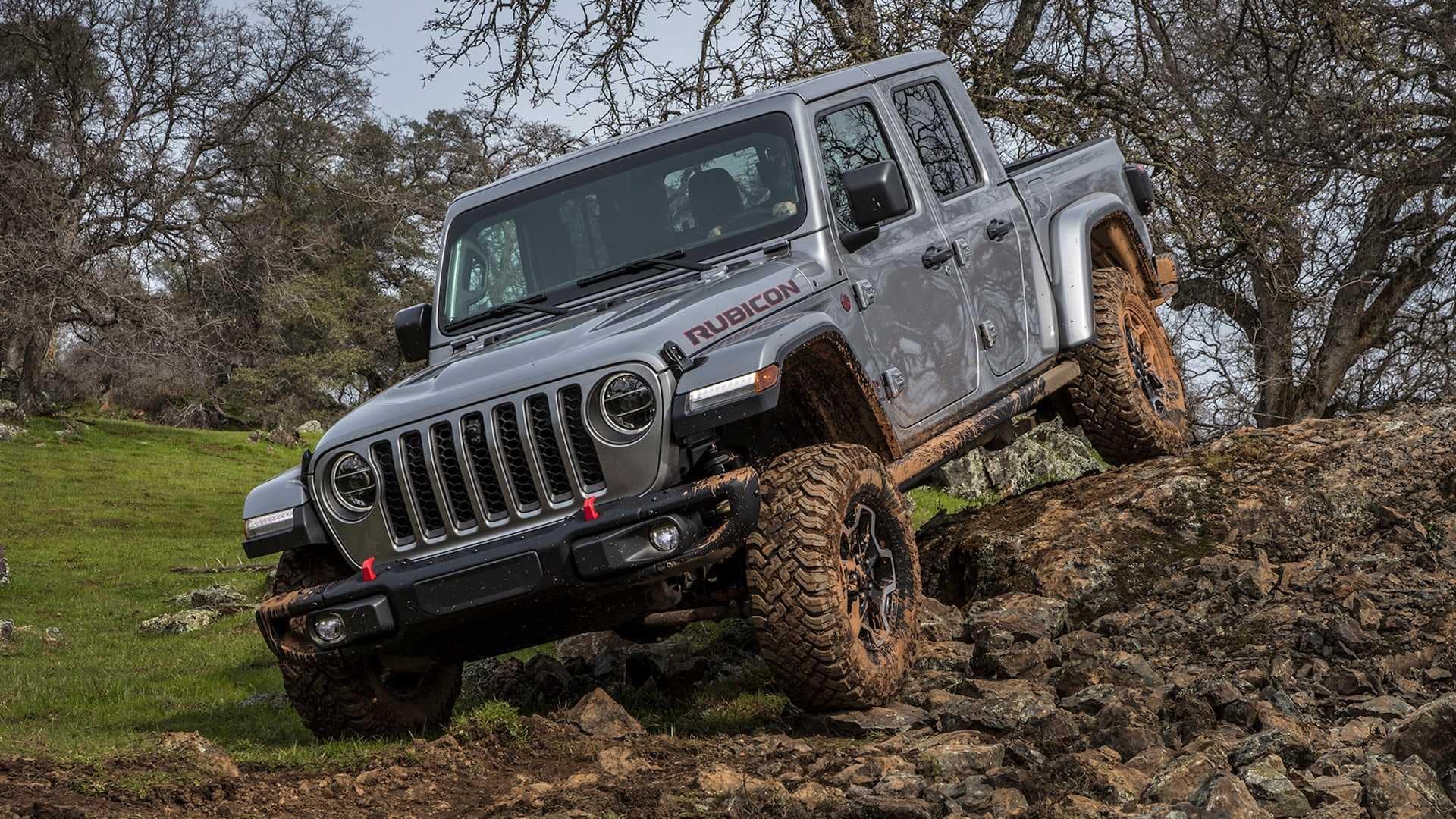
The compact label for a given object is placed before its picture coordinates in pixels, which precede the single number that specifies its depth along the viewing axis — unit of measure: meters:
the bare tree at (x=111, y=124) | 26.73
